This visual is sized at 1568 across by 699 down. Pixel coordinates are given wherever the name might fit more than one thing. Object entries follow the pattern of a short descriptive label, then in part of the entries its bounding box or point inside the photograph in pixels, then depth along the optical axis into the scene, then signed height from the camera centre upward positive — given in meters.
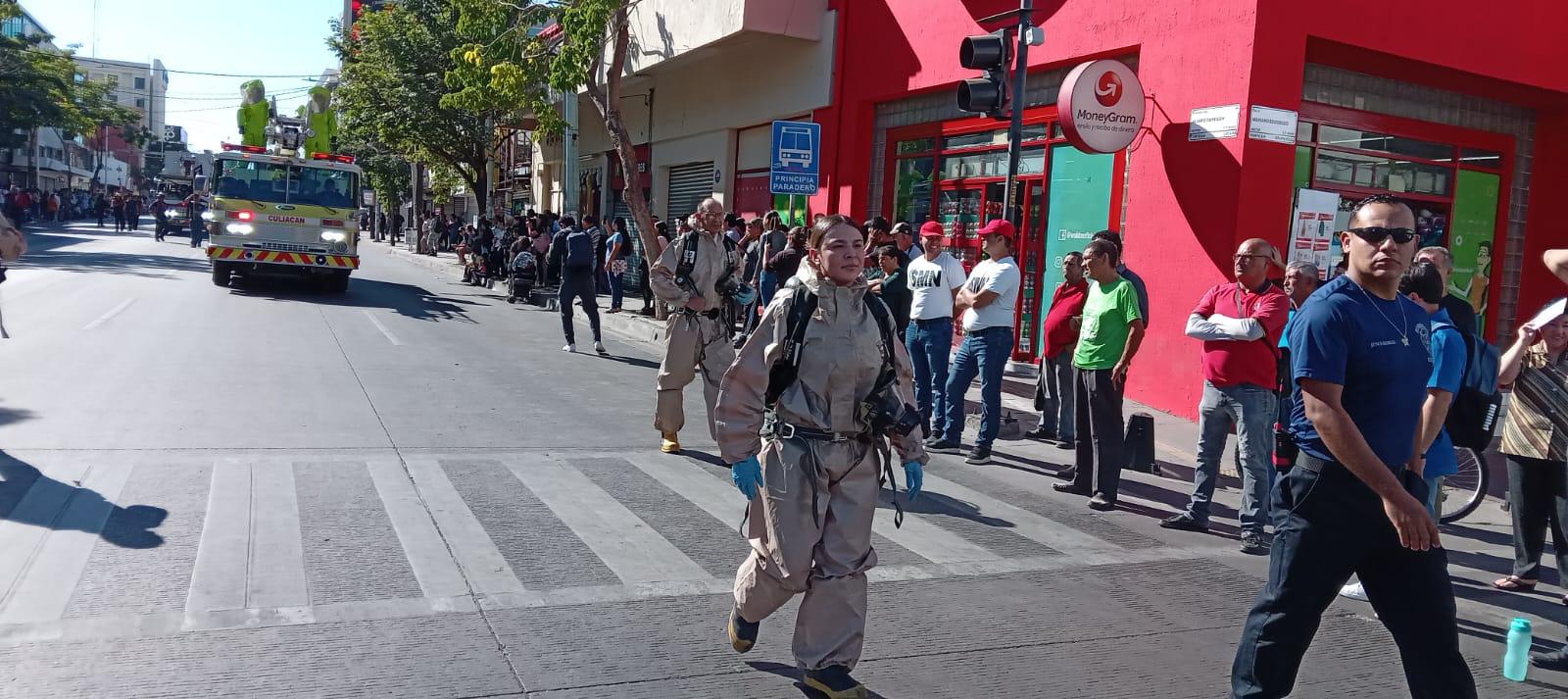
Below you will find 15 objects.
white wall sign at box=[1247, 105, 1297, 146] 10.66 +1.64
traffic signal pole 10.30 +1.62
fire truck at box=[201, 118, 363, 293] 18.98 +0.21
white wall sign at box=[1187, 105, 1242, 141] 10.75 +1.65
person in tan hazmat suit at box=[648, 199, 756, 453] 8.09 -0.37
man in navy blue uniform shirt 3.29 -0.53
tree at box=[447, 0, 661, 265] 17.05 +3.02
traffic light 10.05 +1.85
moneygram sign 11.18 +1.79
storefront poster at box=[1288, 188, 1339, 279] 11.29 +0.76
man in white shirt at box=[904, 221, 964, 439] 9.16 -0.28
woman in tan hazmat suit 3.99 -0.64
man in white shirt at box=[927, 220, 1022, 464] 8.80 -0.36
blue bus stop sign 13.54 +1.28
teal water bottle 4.43 -1.34
